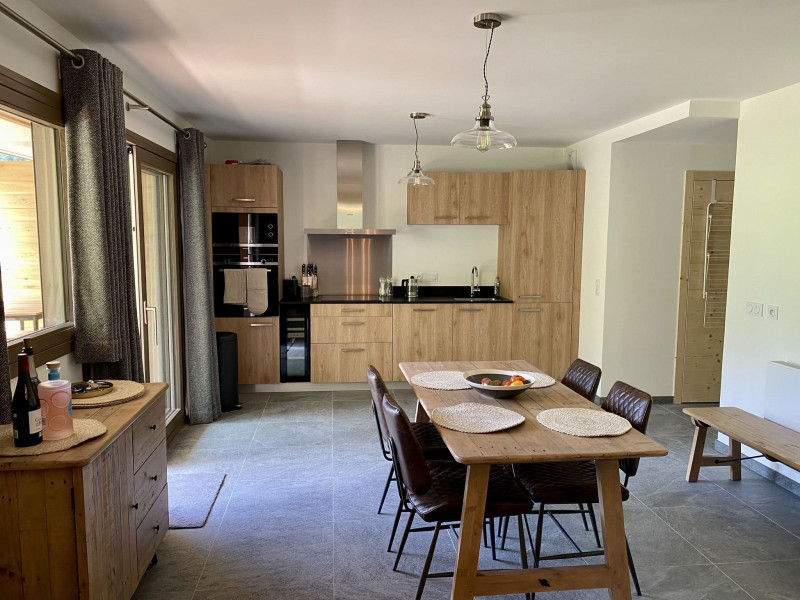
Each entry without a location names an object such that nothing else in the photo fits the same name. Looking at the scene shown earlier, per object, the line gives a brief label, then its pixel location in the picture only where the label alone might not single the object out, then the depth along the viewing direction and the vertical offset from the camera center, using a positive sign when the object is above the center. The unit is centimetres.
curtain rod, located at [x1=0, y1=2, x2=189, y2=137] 216 +88
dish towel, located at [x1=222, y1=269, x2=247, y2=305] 562 -32
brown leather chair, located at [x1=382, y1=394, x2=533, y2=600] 238 -101
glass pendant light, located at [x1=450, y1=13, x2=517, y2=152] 267 +54
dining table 222 -98
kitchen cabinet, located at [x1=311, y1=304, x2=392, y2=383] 577 -85
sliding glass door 400 -12
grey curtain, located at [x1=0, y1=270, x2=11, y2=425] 214 -49
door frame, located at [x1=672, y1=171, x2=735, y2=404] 534 -9
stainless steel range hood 595 +65
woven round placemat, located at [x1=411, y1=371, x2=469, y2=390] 317 -70
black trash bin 525 -105
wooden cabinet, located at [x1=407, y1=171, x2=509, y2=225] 589 +55
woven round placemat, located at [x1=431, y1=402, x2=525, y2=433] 247 -72
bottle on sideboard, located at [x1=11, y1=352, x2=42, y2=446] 197 -54
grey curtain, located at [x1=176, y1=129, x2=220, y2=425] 471 -29
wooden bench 316 -103
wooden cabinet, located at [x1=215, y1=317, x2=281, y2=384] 569 -91
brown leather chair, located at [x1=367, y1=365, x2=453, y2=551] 285 -100
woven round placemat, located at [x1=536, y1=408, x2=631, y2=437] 244 -73
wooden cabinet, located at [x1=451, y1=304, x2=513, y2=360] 587 -77
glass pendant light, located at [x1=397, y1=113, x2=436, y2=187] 462 +60
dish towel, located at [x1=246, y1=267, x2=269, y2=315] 562 -35
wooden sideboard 192 -91
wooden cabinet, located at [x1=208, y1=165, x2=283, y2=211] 552 +63
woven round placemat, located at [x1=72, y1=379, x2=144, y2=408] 249 -63
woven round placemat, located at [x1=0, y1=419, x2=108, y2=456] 195 -65
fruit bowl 292 -68
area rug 322 -145
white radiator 354 -85
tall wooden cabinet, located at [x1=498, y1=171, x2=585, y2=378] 583 -8
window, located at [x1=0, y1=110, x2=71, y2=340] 258 +11
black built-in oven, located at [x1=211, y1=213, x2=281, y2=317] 564 +6
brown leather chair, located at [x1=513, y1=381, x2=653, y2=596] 257 -102
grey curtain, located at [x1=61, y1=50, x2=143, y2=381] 277 +20
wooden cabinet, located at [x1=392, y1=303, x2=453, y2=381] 583 -77
